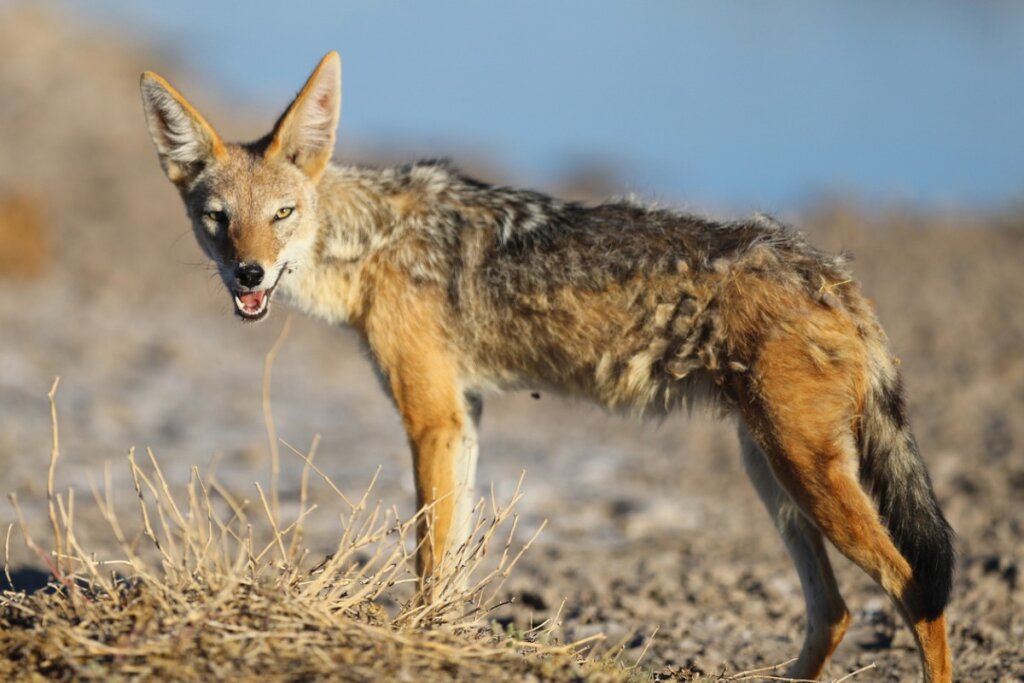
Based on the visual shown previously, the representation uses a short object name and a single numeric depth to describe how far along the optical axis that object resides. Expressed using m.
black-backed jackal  9.73
